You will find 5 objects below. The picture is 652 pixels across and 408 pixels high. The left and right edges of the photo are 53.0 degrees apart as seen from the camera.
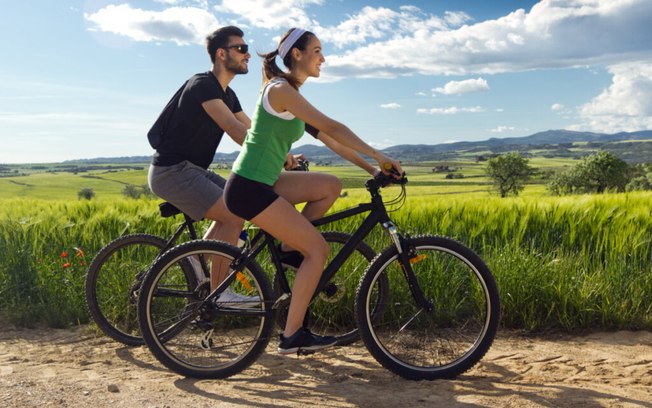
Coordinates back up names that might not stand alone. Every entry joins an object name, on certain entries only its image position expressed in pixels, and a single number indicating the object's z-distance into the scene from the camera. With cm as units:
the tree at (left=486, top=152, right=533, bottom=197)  7888
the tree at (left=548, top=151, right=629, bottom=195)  6700
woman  354
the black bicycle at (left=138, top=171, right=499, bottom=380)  394
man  425
